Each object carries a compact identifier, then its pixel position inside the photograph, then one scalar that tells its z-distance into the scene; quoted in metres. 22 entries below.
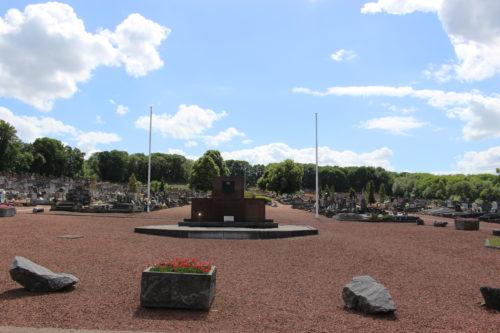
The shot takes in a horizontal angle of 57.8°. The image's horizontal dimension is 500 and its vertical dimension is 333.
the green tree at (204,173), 88.75
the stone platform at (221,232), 17.77
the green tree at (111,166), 132.50
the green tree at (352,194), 68.04
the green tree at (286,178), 99.94
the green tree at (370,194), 69.47
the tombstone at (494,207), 38.33
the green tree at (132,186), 68.30
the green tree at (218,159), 99.44
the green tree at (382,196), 79.81
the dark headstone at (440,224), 26.86
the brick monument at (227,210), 21.55
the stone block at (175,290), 7.23
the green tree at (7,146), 77.50
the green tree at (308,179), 150.88
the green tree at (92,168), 127.53
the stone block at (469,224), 24.06
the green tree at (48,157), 101.06
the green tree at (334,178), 149.00
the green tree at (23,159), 82.38
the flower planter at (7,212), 23.08
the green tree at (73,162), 110.38
